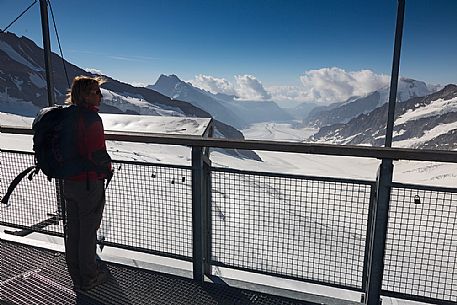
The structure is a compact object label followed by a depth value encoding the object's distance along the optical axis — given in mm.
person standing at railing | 2404
